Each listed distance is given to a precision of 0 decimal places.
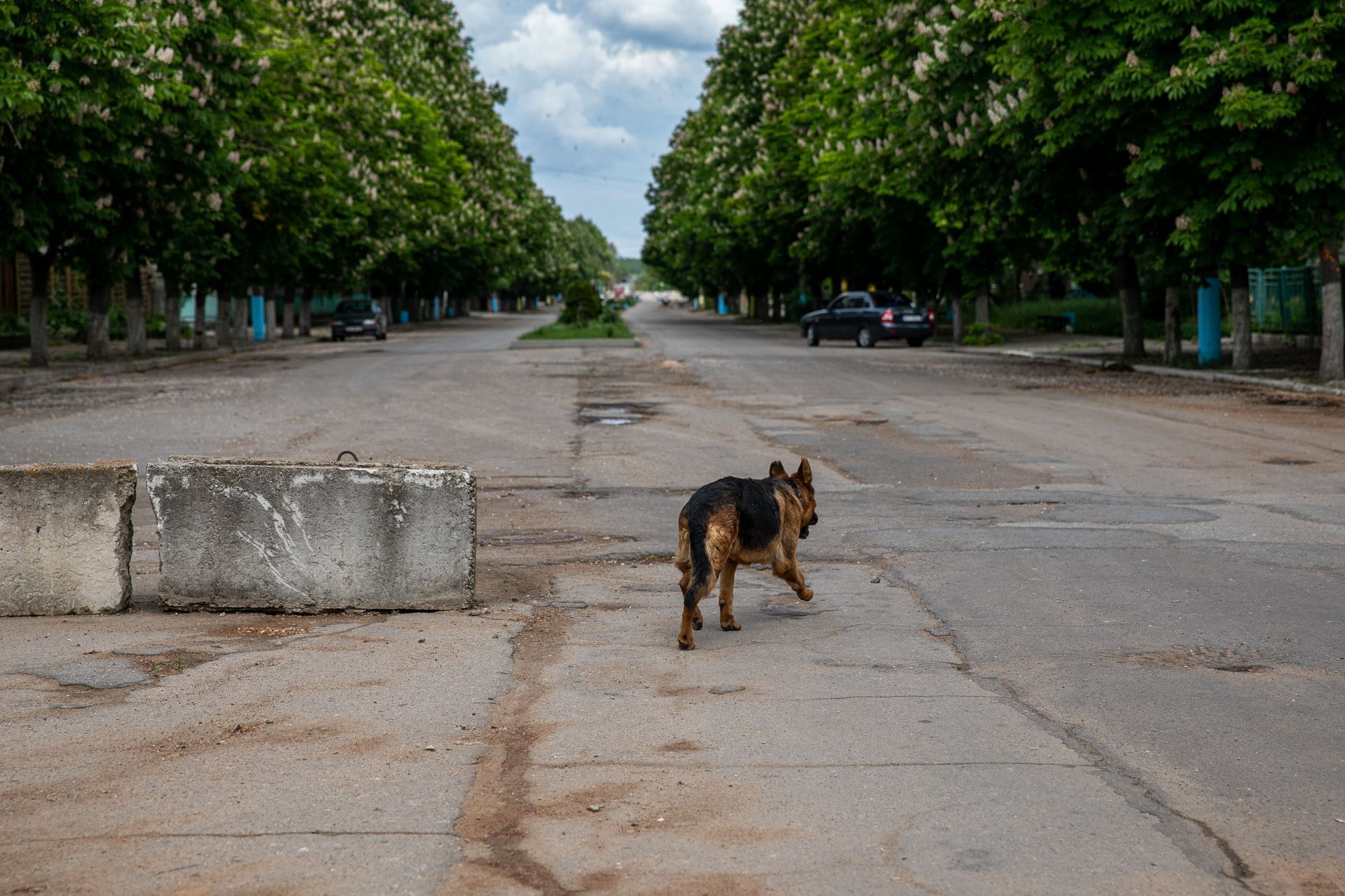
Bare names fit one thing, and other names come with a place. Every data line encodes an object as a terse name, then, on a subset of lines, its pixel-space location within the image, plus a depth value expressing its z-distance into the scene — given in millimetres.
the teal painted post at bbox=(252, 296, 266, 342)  54688
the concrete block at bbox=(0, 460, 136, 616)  7305
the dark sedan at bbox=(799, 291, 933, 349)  42719
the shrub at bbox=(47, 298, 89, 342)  46844
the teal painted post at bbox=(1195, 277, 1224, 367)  28266
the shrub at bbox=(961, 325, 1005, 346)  42406
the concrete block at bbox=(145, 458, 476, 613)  7391
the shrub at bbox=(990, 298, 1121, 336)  46250
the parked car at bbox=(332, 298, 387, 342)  56000
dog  6453
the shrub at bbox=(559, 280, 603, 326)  62562
